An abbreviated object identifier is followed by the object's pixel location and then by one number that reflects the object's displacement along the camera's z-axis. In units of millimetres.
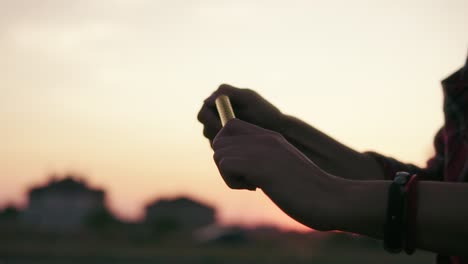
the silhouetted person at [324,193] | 1124
